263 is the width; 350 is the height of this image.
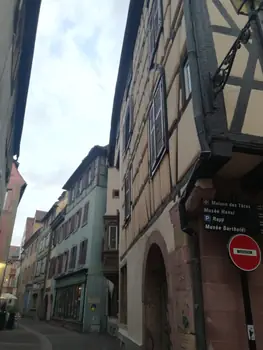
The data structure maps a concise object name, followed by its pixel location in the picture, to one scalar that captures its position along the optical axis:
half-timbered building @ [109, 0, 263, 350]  3.67
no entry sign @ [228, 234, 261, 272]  3.63
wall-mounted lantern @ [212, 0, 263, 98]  3.60
